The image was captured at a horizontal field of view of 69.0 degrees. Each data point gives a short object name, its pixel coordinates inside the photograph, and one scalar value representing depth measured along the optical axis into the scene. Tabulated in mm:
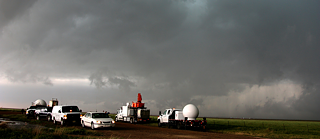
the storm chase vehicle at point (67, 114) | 25750
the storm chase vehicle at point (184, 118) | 26906
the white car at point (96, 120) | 21734
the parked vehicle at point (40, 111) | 34250
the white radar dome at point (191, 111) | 27672
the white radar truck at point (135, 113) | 36312
